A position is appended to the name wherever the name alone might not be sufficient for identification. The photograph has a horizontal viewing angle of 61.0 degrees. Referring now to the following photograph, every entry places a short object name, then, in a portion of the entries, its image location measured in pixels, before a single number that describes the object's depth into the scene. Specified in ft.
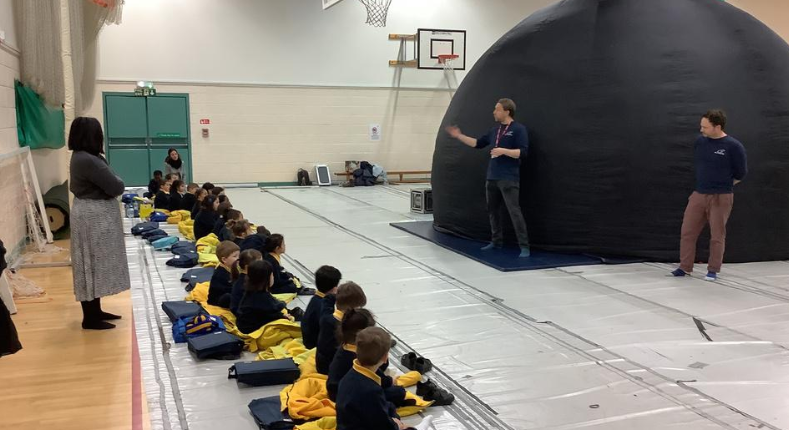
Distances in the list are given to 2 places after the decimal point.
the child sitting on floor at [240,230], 23.32
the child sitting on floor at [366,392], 10.55
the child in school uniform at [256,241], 21.84
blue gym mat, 24.81
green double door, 54.29
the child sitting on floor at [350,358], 12.06
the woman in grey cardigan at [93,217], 17.25
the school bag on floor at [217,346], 15.66
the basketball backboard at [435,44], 61.36
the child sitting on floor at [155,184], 42.86
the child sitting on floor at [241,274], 17.92
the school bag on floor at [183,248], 27.80
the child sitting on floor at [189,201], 37.88
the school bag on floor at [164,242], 29.53
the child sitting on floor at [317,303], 15.06
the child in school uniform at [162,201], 39.19
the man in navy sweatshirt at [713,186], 22.56
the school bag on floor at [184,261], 25.95
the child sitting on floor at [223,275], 19.54
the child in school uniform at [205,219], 29.84
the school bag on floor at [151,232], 31.90
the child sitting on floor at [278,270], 20.56
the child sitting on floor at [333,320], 13.39
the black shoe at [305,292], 21.76
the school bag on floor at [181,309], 18.44
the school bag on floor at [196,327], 16.92
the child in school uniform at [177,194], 38.50
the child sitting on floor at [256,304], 16.90
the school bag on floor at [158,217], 36.76
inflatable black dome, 25.16
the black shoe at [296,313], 18.04
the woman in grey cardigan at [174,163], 47.44
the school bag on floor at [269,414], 12.12
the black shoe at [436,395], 13.29
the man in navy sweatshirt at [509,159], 26.17
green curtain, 31.73
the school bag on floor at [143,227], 32.86
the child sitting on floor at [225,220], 25.54
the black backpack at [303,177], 59.82
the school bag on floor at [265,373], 14.08
